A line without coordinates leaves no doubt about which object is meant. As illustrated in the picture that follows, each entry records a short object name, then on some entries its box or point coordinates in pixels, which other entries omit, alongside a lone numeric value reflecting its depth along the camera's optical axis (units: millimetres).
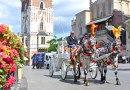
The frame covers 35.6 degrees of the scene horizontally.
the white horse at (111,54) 10805
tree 51125
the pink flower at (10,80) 6115
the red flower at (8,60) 5886
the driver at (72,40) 12719
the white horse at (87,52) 10070
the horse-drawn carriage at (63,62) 12986
